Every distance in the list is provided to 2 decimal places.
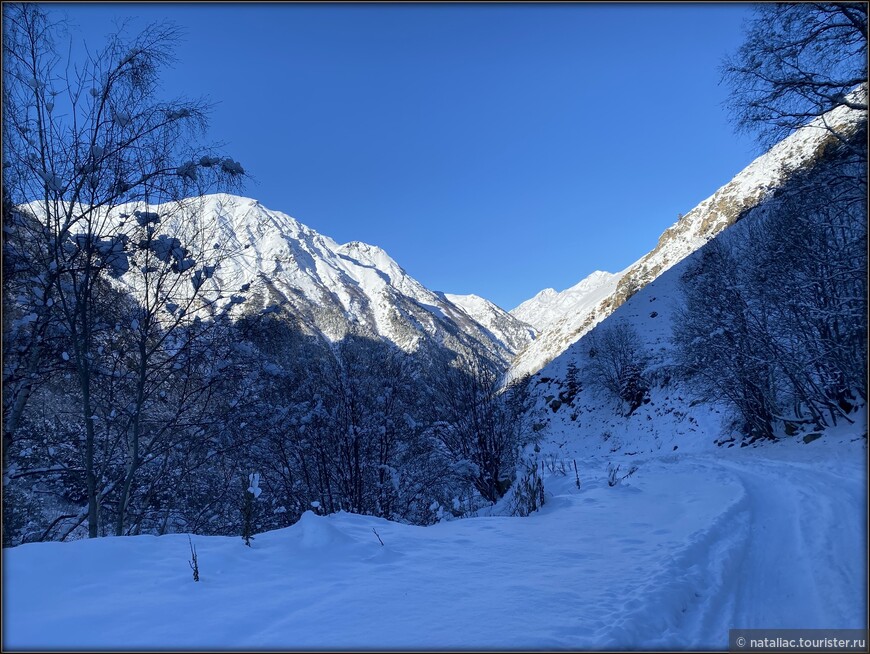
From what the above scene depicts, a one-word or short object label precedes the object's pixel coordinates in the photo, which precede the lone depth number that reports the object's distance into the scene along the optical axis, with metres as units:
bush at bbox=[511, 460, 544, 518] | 7.80
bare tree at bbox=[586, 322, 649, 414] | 36.59
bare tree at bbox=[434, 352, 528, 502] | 13.23
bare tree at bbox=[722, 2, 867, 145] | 5.34
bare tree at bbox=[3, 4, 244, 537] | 4.50
